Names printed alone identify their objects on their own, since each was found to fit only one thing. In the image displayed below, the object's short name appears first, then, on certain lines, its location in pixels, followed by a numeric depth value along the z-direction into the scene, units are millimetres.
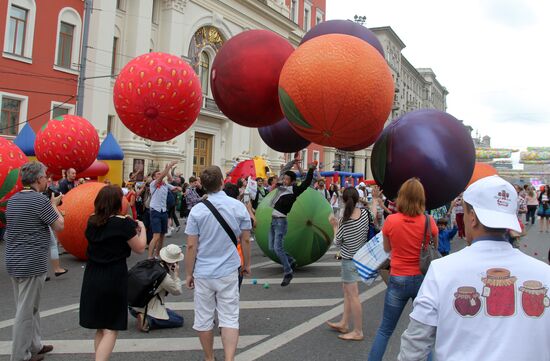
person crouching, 4961
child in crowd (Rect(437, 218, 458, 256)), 6918
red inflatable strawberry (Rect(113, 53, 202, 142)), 5586
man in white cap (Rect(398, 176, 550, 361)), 1604
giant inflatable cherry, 5066
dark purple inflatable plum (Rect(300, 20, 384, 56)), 5008
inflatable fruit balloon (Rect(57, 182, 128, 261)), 8180
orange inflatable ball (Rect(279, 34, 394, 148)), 4012
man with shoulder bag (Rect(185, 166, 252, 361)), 3846
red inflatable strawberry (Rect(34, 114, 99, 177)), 9148
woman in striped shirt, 4829
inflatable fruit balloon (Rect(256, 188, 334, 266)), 7684
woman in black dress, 3459
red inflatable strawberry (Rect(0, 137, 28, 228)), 6109
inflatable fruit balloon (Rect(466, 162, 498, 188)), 7371
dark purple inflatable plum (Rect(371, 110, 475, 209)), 4797
